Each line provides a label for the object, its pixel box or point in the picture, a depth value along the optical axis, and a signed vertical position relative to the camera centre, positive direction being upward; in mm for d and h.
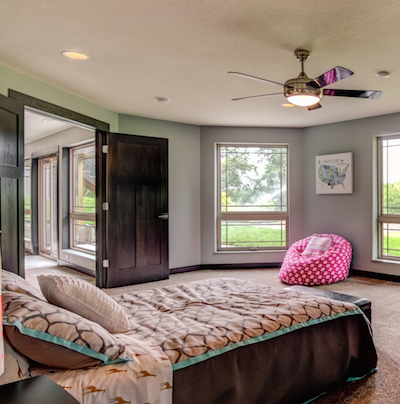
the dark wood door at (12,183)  2914 +125
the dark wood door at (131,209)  4828 -158
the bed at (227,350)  1485 -733
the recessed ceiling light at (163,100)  4422 +1207
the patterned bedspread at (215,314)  1737 -680
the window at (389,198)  5354 -34
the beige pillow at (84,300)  1679 -488
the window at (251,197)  6270 -3
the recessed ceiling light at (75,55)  3021 +1209
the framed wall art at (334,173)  5695 +370
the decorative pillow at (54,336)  1354 -538
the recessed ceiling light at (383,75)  3510 +1184
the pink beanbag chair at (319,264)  5059 -959
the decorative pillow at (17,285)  1716 -427
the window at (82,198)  6223 -4
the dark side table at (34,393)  951 -534
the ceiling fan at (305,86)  2820 +879
